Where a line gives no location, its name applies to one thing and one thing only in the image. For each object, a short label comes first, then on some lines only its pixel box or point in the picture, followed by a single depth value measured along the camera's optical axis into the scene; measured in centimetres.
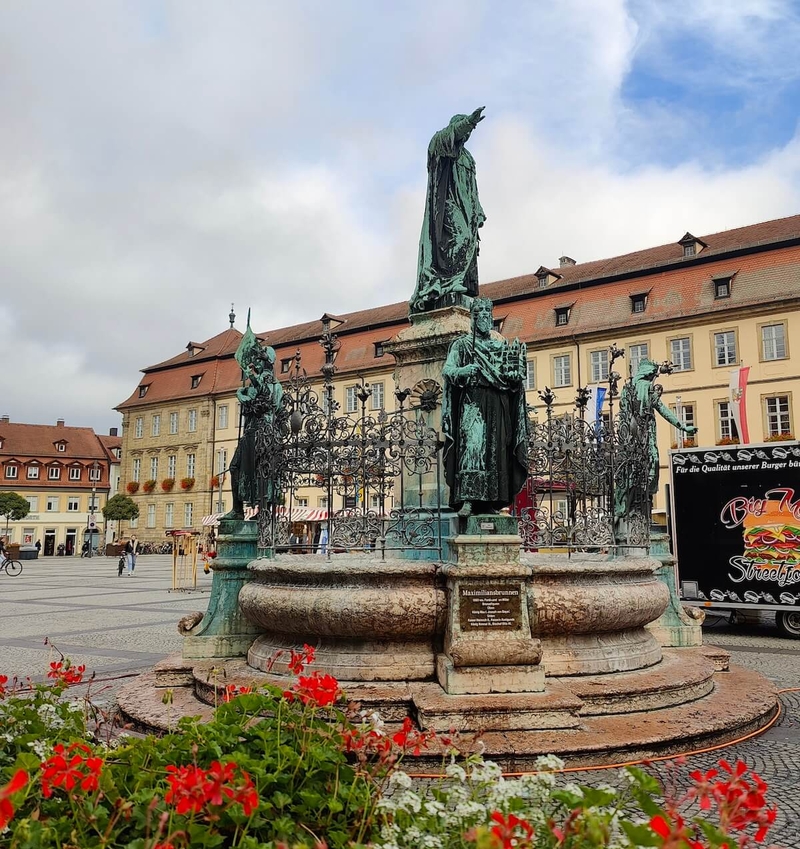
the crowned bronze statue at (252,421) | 816
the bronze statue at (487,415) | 629
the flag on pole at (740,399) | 2570
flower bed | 211
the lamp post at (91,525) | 6009
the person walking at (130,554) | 3125
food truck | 1289
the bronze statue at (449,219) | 945
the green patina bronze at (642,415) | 977
